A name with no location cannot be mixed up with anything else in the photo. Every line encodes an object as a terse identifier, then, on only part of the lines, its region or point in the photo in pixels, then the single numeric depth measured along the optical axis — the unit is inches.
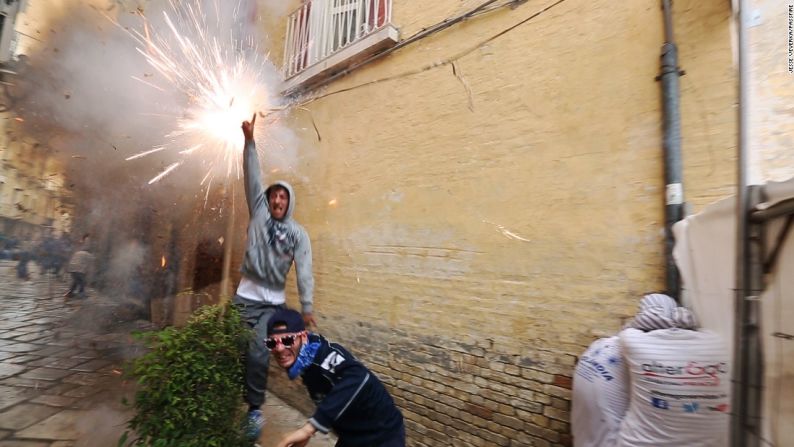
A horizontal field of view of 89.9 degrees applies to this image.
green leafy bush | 99.3
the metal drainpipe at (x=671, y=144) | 110.7
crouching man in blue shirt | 94.2
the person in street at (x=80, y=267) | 377.4
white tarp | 58.4
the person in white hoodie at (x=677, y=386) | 85.4
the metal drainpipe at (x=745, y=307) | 63.2
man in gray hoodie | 139.3
